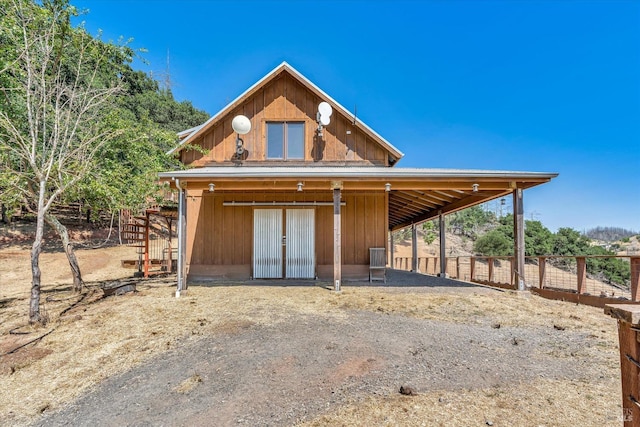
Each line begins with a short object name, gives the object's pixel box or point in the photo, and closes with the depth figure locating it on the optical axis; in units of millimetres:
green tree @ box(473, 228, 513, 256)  25062
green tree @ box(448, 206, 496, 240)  38531
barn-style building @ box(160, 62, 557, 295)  7734
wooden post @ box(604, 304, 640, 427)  1598
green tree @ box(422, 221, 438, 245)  32875
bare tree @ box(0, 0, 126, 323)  5891
